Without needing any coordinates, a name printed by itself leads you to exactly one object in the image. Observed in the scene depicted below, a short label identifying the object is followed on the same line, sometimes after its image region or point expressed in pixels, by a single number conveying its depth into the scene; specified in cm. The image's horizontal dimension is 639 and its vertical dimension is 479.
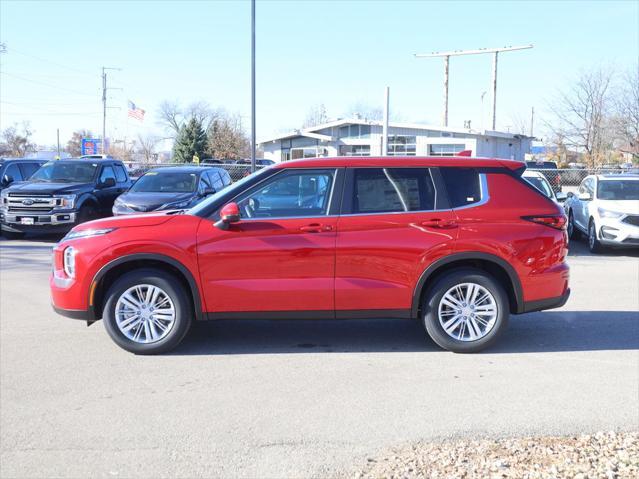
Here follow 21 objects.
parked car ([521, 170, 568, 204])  1473
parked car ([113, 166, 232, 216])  1402
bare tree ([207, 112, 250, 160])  5626
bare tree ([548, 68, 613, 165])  4106
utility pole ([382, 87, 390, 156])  1839
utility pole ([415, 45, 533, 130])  4222
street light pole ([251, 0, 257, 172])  1885
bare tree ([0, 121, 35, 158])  7046
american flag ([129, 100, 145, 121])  5475
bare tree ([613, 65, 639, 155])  3806
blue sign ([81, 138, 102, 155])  6272
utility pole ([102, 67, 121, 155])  6044
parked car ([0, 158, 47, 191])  1733
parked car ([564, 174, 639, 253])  1319
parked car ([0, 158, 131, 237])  1469
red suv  600
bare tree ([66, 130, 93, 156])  9459
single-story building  4256
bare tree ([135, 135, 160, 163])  8262
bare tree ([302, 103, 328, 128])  8838
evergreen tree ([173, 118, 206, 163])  4972
